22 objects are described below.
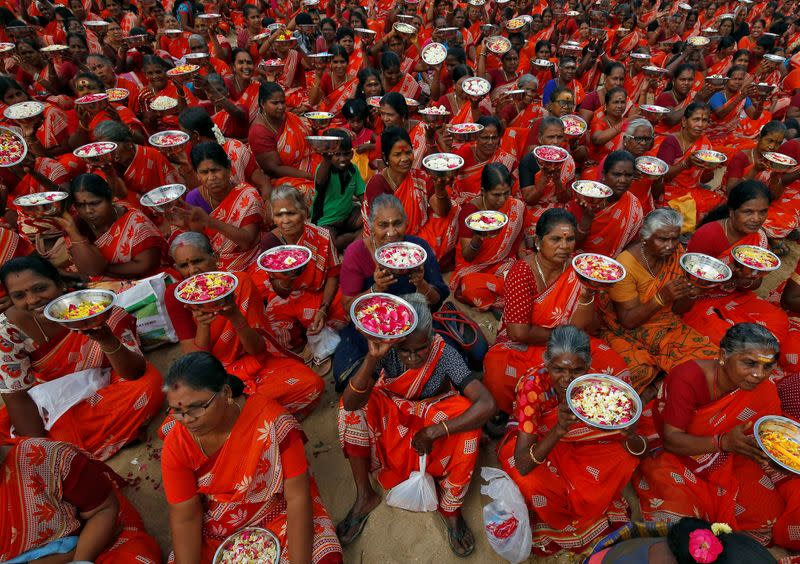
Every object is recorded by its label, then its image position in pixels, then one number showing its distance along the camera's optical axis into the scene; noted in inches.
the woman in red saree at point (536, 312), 133.4
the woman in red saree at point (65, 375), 115.7
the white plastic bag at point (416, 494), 113.6
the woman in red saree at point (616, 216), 180.4
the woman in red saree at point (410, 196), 190.5
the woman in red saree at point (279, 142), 231.1
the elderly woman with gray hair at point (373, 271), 138.2
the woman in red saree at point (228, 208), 173.5
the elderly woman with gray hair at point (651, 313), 139.3
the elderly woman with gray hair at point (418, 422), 109.3
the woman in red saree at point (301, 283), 156.6
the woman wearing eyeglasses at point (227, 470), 89.0
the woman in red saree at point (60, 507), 81.7
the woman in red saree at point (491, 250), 178.9
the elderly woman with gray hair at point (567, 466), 103.1
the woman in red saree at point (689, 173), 221.8
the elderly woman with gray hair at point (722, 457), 103.1
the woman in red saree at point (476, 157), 214.5
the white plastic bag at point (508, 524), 102.9
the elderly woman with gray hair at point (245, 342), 128.4
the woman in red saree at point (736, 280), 144.0
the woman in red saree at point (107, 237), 153.2
